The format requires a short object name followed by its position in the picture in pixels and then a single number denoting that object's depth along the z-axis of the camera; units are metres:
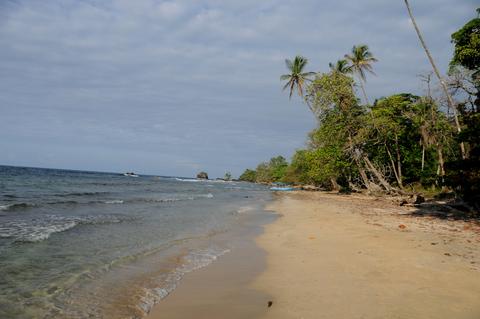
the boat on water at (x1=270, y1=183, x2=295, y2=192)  54.24
